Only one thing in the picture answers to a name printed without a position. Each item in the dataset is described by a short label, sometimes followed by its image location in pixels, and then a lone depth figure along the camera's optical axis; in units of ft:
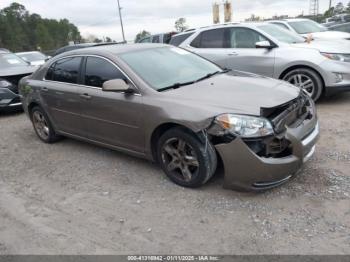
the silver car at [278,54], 22.24
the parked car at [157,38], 51.47
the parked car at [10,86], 28.58
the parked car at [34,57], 58.23
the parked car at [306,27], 33.93
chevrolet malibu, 12.05
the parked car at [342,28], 46.39
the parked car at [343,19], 65.81
